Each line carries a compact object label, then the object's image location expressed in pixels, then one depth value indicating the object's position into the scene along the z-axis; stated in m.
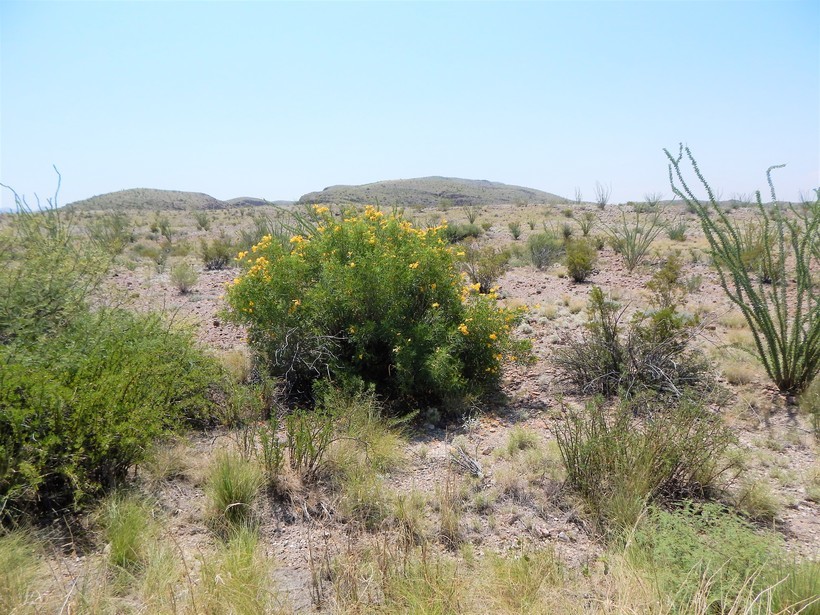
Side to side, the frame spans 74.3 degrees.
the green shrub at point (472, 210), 25.19
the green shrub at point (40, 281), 4.87
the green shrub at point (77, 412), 3.39
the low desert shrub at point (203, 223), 27.16
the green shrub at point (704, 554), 2.69
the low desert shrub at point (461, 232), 19.84
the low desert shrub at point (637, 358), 6.00
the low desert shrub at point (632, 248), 13.88
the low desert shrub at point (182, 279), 11.79
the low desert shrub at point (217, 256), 15.33
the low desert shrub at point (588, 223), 19.02
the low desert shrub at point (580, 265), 12.18
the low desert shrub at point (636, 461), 3.79
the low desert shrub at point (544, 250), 14.45
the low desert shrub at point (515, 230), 20.69
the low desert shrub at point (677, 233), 18.88
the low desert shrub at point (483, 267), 11.48
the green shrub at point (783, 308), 5.86
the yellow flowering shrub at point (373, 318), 5.90
